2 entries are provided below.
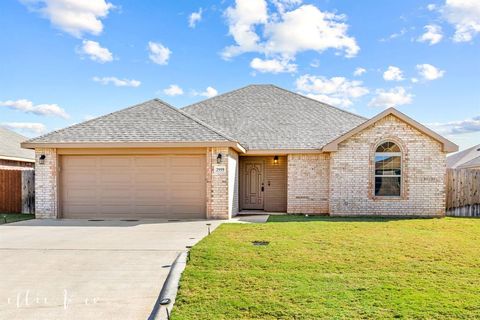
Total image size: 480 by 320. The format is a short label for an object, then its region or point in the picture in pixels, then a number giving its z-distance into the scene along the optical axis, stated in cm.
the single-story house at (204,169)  1153
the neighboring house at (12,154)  1798
